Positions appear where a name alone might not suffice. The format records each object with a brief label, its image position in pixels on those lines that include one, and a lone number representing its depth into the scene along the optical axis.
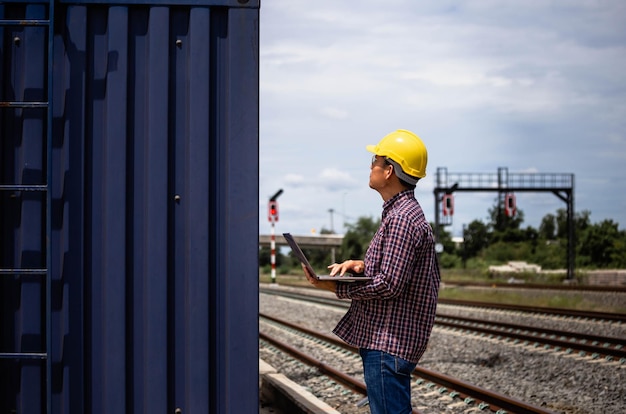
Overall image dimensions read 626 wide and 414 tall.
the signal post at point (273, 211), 44.17
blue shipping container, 3.83
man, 3.67
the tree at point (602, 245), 55.38
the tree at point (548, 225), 111.44
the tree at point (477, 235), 87.94
